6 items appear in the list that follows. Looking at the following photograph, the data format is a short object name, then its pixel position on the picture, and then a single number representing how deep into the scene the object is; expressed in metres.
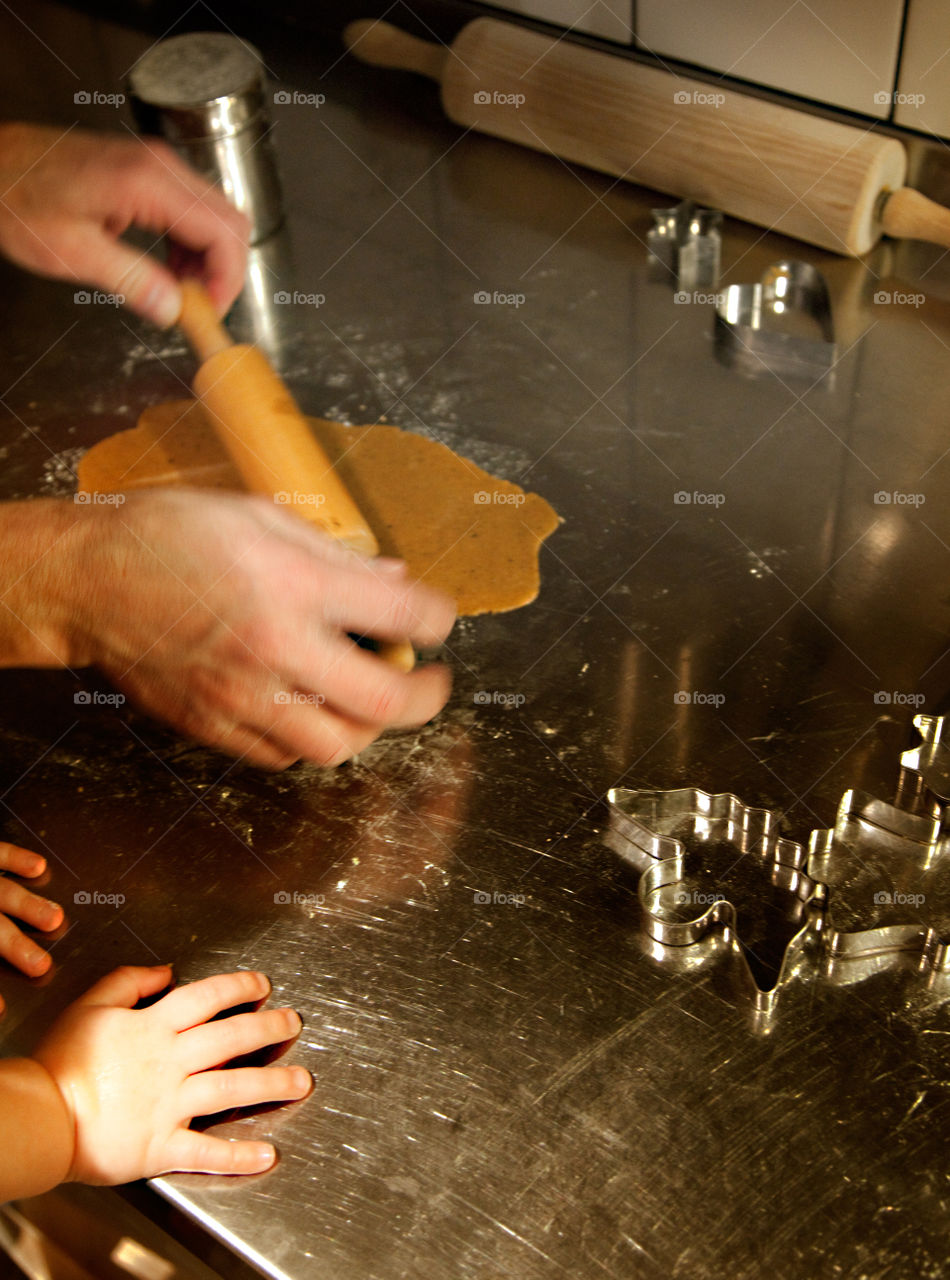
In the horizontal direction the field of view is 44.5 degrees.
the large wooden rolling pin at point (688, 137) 1.37
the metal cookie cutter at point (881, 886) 0.82
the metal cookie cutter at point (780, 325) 1.29
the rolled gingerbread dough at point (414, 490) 1.12
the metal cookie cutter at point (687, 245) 1.40
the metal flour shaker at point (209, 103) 1.41
